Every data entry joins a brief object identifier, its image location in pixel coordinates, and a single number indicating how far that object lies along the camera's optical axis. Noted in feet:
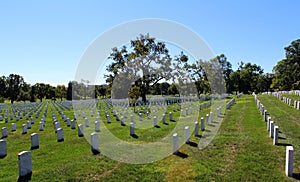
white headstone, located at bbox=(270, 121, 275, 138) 25.49
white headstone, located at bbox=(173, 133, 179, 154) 20.95
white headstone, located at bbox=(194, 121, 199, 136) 27.69
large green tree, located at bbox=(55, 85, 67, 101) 229.67
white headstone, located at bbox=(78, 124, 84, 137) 31.19
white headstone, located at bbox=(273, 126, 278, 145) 22.68
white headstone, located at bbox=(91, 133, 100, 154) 22.42
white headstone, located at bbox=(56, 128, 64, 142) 28.40
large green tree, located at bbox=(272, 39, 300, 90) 161.35
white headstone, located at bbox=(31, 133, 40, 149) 25.27
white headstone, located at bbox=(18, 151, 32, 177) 16.29
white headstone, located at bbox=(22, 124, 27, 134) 37.31
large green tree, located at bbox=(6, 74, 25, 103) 200.24
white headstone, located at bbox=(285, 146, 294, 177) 15.35
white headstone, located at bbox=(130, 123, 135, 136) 30.26
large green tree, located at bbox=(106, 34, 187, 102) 92.04
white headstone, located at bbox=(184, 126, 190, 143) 24.19
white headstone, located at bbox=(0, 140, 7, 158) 22.44
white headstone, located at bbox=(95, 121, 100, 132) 34.04
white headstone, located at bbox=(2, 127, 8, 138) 34.69
